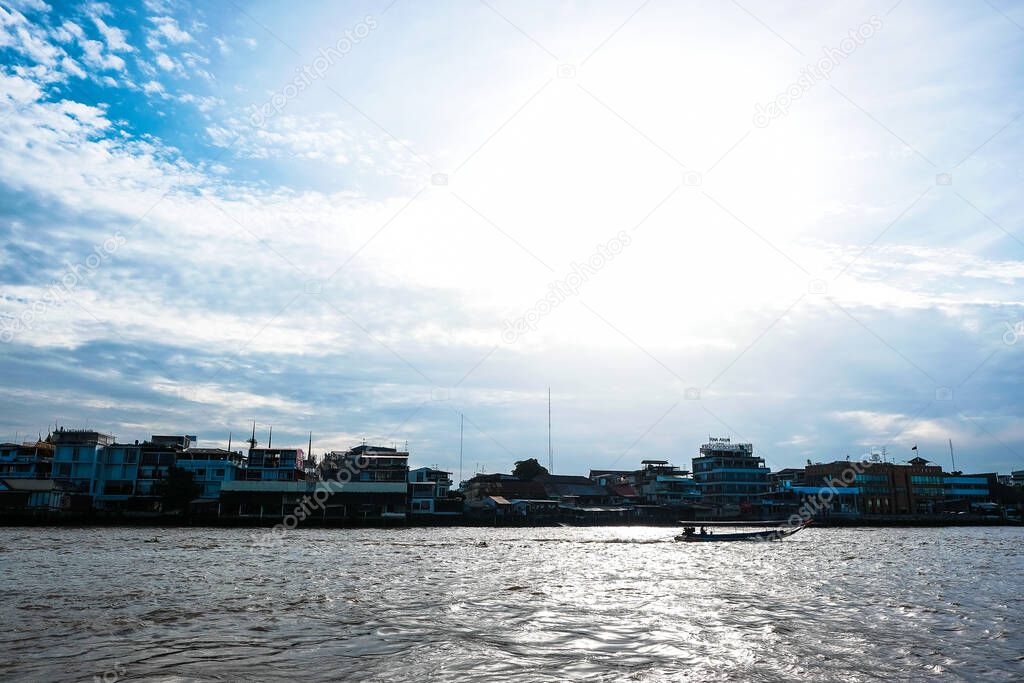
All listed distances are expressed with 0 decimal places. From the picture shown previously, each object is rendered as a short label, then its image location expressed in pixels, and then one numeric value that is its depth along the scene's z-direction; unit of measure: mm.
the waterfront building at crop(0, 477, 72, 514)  80375
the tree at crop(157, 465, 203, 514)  82062
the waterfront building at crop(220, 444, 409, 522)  86625
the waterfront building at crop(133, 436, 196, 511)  85562
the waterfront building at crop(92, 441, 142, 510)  85562
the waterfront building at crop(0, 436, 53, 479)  84562
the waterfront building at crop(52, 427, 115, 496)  84438
